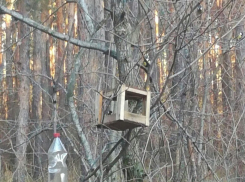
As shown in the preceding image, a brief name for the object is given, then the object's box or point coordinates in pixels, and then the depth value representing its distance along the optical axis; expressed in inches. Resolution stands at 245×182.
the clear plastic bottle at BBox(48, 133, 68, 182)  152.3
